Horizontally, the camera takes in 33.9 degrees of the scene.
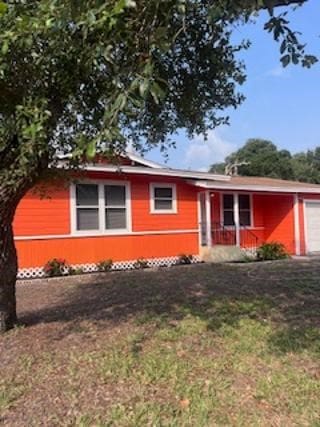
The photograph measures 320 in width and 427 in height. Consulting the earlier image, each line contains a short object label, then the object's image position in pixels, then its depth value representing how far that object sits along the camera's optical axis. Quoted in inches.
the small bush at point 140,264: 660.1
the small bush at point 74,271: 594.6
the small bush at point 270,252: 762.2
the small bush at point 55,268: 586.2
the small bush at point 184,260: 707.4
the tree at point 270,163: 2106.3
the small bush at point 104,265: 622.2
